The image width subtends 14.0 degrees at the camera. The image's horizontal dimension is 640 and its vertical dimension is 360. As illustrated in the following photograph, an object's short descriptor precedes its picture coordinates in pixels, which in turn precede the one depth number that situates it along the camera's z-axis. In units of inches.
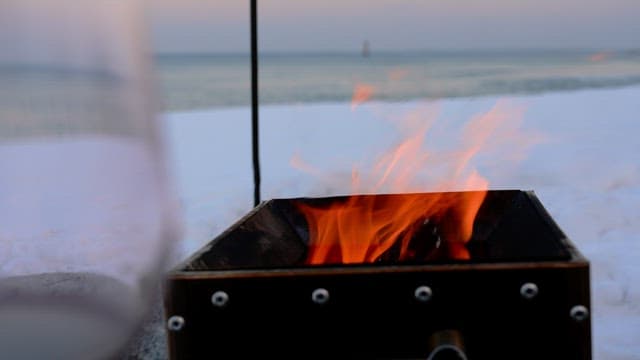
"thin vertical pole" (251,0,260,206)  85.2
